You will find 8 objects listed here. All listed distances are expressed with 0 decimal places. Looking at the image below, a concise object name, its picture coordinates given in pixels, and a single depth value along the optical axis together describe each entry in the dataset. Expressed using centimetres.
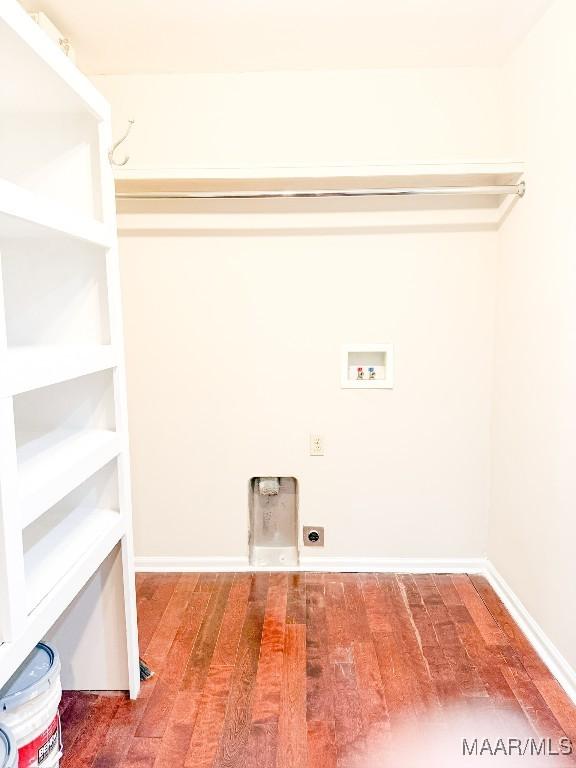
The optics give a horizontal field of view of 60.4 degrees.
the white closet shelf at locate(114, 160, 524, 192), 206
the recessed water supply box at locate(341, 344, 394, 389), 248
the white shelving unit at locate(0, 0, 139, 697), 122
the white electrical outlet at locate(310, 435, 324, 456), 255
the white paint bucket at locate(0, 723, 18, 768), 108
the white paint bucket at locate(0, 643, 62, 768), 122
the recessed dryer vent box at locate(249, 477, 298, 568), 261
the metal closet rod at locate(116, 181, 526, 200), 210
